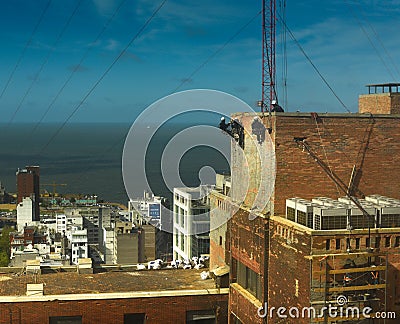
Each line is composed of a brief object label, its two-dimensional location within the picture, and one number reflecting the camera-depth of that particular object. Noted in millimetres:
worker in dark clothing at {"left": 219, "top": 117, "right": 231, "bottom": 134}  22253
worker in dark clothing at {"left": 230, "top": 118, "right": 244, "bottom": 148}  22078
